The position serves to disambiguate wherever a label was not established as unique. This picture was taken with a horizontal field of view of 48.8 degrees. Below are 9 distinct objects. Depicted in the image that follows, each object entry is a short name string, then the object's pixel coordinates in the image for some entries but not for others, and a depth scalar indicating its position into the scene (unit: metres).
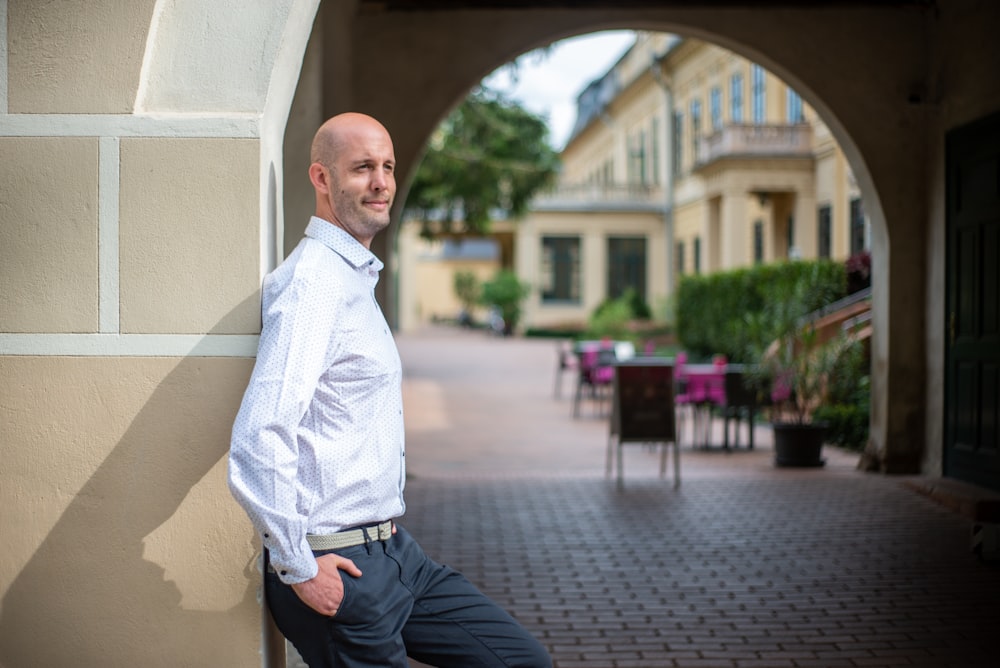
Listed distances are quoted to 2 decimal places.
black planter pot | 10.44
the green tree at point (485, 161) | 20.11
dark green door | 8.31
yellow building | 28.11
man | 2.40
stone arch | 9.54
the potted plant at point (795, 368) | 10.49
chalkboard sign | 9.50
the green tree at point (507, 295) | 41.91
